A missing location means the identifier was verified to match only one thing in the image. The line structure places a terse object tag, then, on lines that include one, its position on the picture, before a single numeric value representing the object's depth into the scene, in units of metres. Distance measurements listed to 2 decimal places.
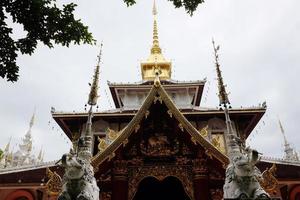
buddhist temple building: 10.84
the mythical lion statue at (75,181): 6.34
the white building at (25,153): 36.05
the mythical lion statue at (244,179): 6.27
